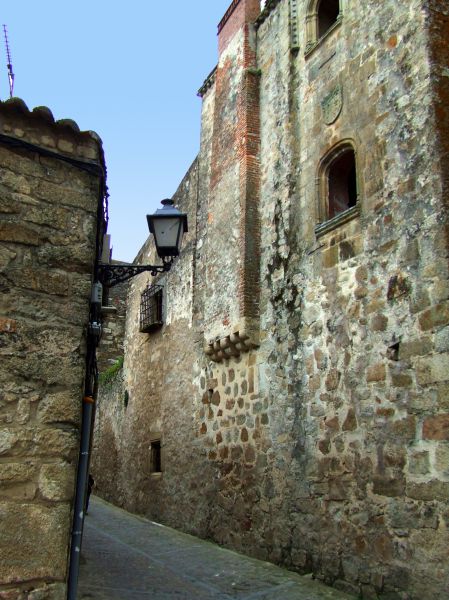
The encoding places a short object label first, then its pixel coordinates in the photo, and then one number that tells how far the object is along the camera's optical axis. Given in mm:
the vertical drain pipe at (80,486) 3936
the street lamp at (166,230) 5672
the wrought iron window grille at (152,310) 12878
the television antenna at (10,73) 6768
